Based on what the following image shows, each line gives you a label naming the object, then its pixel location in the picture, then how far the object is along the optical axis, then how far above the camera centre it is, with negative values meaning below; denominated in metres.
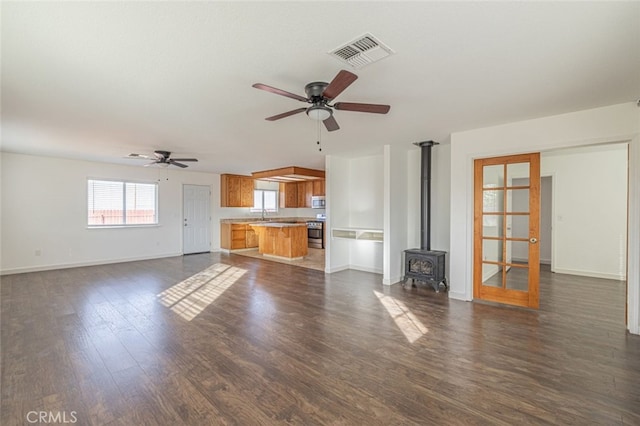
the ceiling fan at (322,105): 2.39 +0.94
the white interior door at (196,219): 8.84 -0.25
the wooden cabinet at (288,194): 10.99 +0.63
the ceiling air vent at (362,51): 1.99 +1.14
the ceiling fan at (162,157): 5.80 +1.07
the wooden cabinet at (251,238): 9.73 -0.88
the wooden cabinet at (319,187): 10.23 +0.84
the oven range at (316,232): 9.99 -0.71
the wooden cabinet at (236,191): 9.59 +0.67
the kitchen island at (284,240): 7.88 -0.79
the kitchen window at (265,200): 10.55 +0.38
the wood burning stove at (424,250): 4.98 -0.66
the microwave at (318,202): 10.12 +0.31
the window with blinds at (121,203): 7.21 +0.20
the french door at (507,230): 3.94 -0.25
